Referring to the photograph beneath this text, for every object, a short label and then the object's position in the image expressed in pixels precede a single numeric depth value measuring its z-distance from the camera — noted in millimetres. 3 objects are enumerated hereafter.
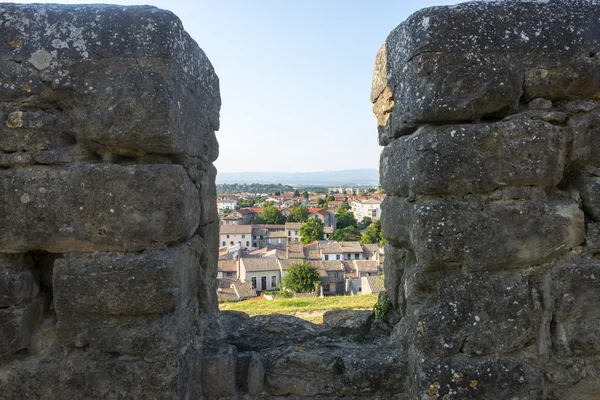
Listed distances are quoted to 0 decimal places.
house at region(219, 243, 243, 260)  39688
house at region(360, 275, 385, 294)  21217
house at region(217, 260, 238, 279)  33584
